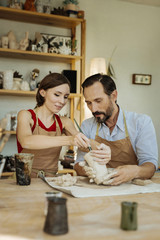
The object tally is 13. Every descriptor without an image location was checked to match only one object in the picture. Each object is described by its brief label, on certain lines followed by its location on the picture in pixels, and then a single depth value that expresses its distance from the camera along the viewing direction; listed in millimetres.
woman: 1927
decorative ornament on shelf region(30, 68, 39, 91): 3422
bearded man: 1820
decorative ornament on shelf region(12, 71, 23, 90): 3329
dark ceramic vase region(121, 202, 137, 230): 795
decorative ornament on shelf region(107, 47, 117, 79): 3924
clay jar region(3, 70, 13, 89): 3224
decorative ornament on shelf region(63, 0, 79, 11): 3528
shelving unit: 3277
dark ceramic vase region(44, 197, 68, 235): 753
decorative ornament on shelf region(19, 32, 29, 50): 3297
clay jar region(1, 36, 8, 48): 3264
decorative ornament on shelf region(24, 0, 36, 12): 3377
